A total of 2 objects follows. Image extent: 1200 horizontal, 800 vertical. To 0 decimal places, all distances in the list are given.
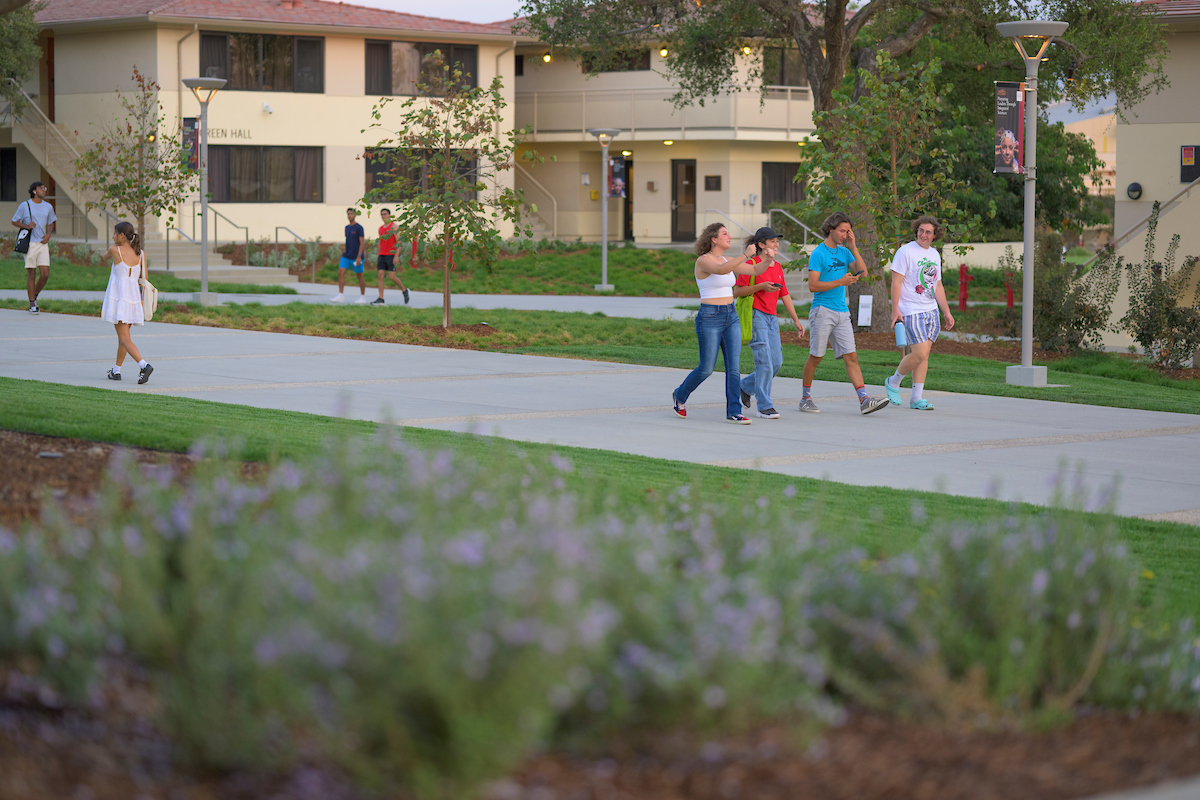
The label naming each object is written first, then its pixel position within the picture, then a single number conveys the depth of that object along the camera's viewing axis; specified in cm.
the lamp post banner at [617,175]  4066
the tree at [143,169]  2883
